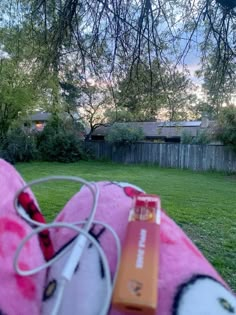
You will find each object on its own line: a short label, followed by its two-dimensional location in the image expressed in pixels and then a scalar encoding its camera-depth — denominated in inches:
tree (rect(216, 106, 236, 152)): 286.6
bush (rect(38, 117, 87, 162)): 393.9
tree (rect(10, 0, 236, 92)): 71.6
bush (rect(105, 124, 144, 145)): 372.7
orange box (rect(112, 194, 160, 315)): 13.6
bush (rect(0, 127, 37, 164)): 367.3
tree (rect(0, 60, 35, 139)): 268.7
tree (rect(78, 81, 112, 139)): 327.9
